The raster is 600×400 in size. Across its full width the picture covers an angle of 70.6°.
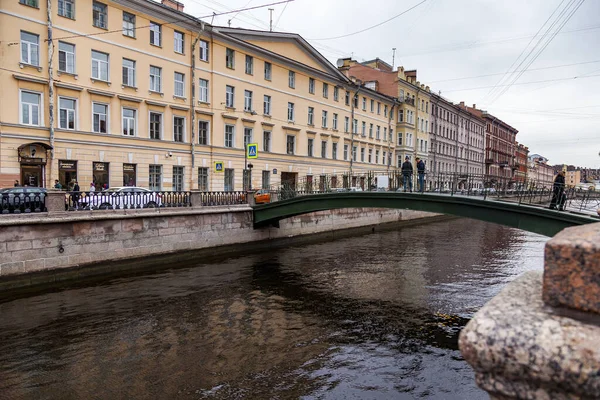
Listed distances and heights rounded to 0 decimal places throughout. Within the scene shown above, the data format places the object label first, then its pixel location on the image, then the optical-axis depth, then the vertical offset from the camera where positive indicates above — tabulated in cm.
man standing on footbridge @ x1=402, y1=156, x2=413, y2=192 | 1544 +29
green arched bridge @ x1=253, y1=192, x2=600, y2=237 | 1108 -78
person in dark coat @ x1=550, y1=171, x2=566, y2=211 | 1108 -28
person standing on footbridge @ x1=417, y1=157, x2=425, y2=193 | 1476 +16
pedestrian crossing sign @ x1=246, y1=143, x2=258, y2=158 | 2097 +159
